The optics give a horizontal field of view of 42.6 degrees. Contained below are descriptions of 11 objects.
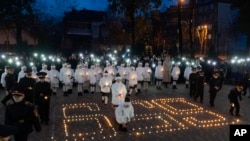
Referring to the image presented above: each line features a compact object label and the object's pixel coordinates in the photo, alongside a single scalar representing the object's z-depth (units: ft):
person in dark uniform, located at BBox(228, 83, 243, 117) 44.55
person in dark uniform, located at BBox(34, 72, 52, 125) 38.40
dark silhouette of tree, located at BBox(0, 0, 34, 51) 98.00
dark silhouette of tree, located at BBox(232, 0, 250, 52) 110.42
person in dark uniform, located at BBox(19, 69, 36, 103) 38.55
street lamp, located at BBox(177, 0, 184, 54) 92.66
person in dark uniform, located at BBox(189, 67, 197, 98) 58.26
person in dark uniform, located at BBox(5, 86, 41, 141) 22.72
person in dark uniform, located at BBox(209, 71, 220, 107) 51.21
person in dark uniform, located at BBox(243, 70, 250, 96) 62.17
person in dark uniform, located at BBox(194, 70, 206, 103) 54.39
